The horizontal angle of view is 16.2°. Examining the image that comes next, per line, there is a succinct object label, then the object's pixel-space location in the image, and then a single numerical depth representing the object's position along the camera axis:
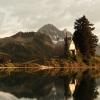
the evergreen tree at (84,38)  139.00
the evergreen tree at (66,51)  140.25
